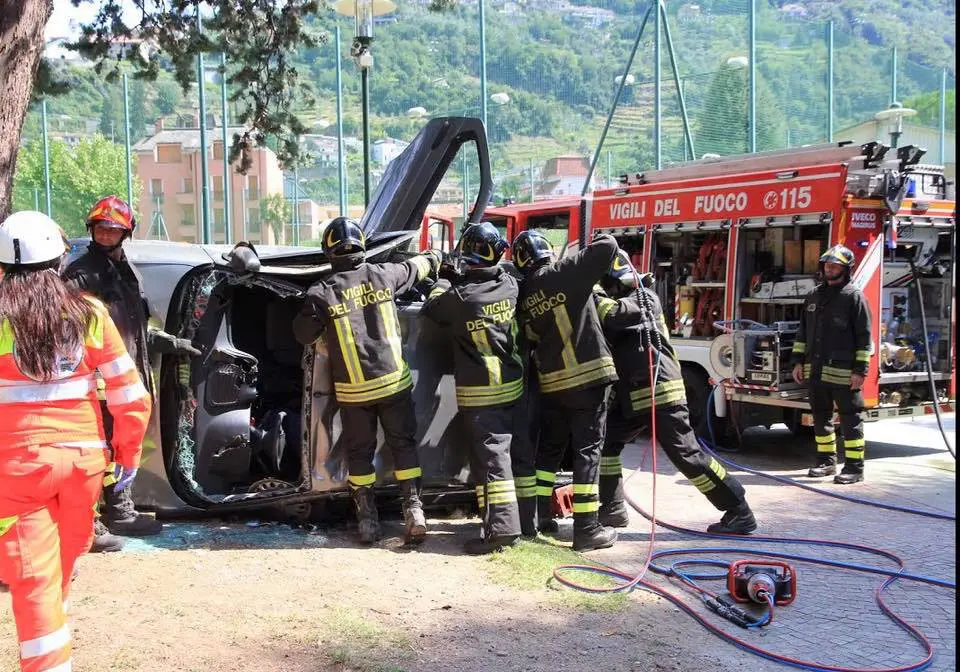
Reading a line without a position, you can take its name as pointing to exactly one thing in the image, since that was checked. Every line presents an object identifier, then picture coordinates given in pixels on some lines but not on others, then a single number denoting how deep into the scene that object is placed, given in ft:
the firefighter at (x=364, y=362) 16.51
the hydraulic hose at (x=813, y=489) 20.12
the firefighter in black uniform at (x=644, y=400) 17.84
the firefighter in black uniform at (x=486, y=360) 16.66
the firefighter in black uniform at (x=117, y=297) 15.64
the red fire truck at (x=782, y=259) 25.54
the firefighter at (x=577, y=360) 17.08
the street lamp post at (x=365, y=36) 36.14
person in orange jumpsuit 9.71
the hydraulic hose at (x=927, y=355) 25.26
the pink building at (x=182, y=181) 199.31
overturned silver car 16.66
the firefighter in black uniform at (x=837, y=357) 23.84
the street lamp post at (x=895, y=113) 49.00
